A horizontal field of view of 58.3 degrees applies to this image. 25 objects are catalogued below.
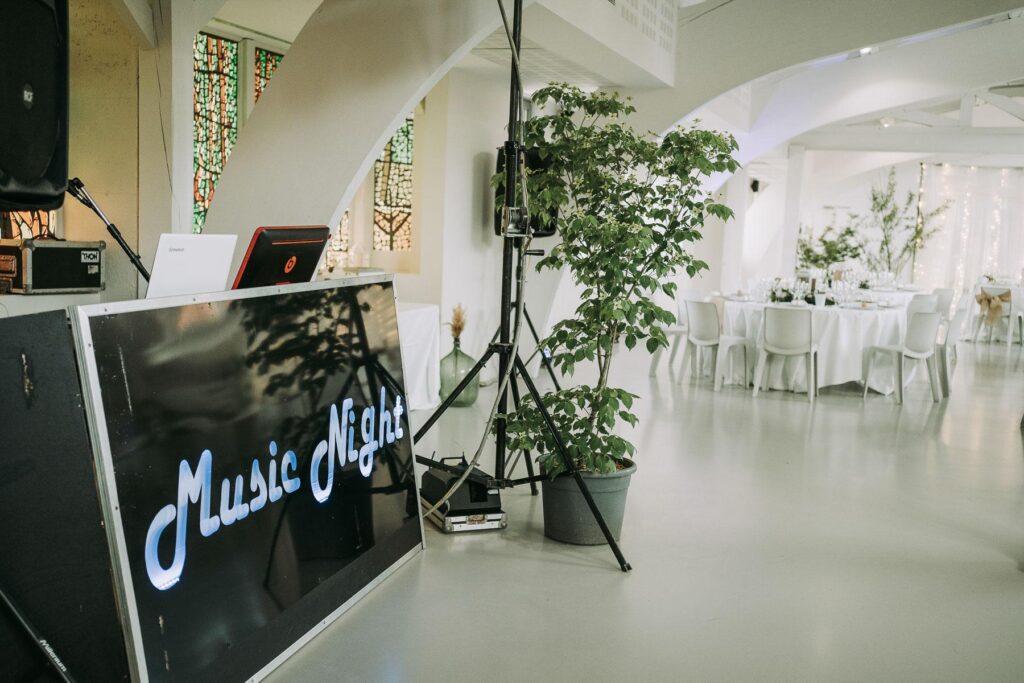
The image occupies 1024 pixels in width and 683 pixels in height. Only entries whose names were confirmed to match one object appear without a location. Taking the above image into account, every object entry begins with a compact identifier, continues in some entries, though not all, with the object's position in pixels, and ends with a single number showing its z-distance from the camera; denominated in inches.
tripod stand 149.9
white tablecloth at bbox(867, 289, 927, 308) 372.5
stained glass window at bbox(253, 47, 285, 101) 289.1
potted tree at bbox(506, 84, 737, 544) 151.6
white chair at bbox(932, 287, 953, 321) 419.8
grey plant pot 154.3
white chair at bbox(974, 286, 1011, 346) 508.1
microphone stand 152.5
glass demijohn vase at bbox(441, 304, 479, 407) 284.4
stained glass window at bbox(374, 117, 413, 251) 318.0
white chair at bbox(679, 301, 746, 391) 335.0
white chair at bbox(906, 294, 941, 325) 369.1
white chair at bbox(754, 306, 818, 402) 314.8
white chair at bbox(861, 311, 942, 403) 318.7
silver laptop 105.3
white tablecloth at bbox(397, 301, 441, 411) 260.2
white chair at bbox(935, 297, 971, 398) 330.0
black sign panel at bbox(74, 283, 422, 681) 88.7
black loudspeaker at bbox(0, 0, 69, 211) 88.3
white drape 665.6
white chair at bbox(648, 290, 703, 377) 354.3
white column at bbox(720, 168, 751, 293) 572.4
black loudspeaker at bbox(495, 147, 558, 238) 154.5
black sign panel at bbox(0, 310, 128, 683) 82.7
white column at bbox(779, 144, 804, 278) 550.9
